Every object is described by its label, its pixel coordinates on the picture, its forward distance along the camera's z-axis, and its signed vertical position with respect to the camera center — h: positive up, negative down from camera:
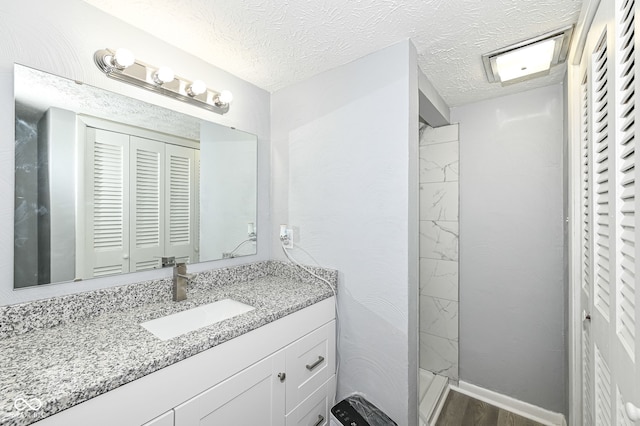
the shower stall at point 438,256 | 2.21 -0.37
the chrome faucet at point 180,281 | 1.39 -0.36
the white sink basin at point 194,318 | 1.16 -0.50
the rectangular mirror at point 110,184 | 1.04 +0.13
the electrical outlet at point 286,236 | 1.86 -0.17
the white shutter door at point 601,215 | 0.82 -0.01
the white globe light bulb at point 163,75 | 1.32 +0.66
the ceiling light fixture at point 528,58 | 1.36 +0.86
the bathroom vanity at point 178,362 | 0.73 -0.48
